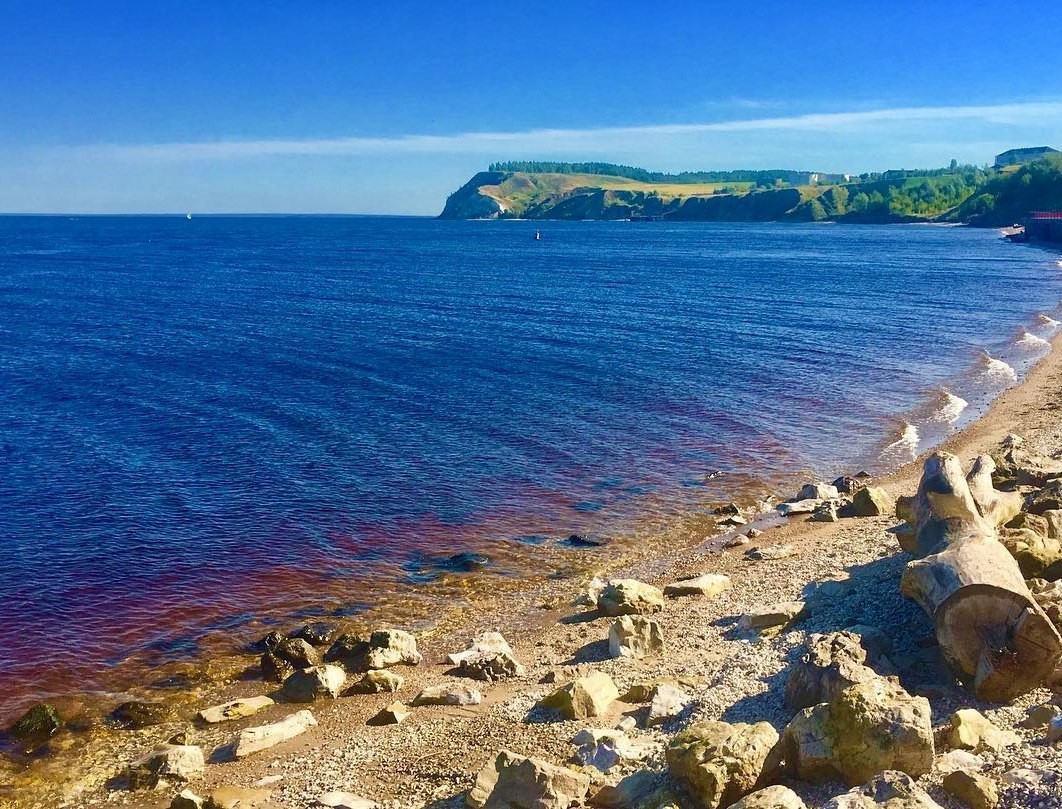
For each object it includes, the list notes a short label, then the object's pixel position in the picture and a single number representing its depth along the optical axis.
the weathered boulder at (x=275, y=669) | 23.78
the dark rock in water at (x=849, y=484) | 37.09
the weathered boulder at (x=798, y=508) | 34.94
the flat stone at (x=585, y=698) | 19.38
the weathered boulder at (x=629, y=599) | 26.23
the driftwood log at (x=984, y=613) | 15.95
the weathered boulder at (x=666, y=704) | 18.39
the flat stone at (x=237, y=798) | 17.44
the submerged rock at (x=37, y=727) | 21.06
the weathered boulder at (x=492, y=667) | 22.67
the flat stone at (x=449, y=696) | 21.25
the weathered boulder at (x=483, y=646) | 23.52
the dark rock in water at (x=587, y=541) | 32.62
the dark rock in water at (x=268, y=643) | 25.34
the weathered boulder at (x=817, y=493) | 35.85
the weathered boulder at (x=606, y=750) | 16.61
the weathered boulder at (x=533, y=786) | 14.99
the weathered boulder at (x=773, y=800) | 12.40
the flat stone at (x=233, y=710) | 21.69
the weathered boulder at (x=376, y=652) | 23.88
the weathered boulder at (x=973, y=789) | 12.68
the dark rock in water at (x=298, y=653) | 24.30
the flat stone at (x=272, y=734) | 19.72
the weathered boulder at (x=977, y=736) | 14.35
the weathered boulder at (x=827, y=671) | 15.48
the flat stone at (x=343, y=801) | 16.61
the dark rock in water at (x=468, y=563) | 30.67
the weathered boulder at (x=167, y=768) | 18.86
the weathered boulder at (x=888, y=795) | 12.09
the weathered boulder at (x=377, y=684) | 22.62
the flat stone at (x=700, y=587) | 27.23
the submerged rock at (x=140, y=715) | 21.62
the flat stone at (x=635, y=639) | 23.00
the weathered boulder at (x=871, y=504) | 33.03
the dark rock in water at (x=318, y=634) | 25.91
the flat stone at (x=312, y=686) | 22.56
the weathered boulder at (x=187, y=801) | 17.45
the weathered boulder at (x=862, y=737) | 13.73
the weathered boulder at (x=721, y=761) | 13.73
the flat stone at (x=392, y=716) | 20.59
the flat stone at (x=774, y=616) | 22.83
